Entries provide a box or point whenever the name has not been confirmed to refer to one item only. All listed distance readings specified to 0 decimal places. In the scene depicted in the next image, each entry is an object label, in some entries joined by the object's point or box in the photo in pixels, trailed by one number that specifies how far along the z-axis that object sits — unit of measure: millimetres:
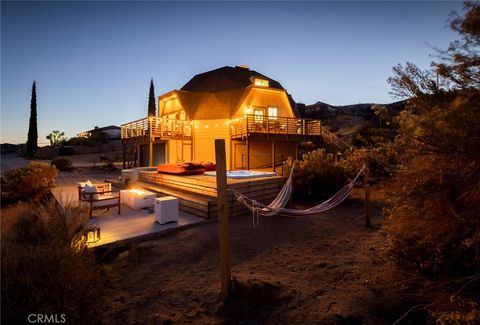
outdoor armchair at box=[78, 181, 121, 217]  7485
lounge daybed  10630
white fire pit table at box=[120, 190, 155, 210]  8625
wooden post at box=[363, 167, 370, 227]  7014
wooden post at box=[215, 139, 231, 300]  3631
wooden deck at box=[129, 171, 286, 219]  7699
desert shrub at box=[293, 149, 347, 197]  9992
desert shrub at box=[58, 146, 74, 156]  34688
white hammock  6367
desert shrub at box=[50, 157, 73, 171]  22375
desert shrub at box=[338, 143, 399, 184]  10784
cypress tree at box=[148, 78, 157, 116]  35250
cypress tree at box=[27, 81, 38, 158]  34781
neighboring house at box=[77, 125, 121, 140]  41009
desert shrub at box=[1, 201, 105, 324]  2623
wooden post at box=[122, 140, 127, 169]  20353
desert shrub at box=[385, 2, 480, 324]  2410
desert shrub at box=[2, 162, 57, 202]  11641
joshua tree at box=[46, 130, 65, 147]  41938
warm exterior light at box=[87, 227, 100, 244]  5495
